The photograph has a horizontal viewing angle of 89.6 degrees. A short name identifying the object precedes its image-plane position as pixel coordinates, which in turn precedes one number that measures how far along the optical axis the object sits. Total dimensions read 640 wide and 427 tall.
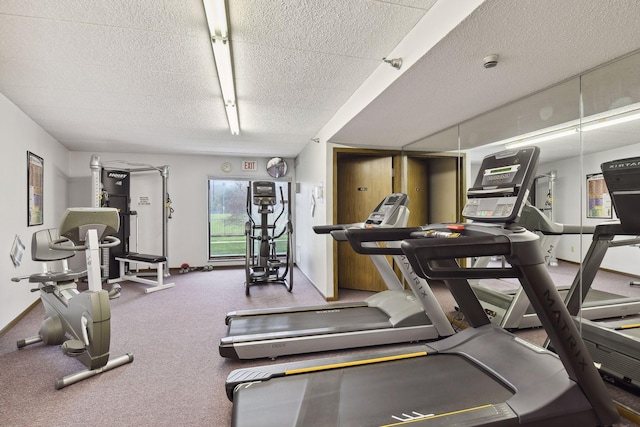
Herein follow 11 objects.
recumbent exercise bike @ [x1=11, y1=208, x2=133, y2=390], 2.29
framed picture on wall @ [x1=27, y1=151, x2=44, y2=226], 3.70
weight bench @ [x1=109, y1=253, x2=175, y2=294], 4.86
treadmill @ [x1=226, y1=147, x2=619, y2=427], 1.40
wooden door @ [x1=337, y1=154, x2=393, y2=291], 4.62
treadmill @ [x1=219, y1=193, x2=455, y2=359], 2.57
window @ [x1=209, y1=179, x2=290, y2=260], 6.62
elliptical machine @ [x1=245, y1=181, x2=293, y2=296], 4.88
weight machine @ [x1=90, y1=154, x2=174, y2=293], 4.98
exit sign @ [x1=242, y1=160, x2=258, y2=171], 6.55
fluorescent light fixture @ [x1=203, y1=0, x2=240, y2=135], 1.71
